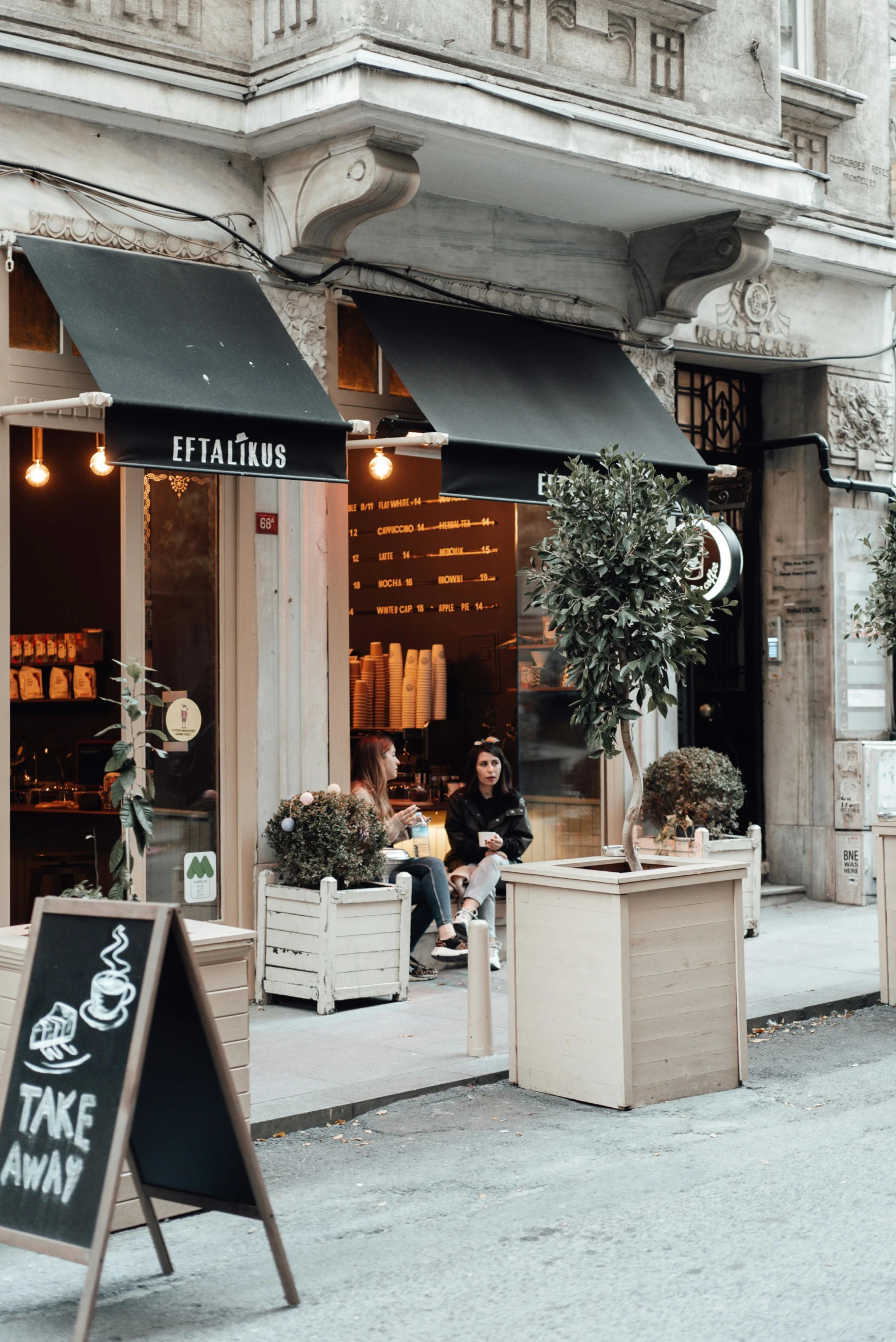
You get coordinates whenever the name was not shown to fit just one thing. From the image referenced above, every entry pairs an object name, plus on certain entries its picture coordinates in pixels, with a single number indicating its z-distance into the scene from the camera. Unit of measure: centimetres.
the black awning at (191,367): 870
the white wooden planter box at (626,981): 742
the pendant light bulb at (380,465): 1119
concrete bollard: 827
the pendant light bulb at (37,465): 939
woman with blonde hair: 1077
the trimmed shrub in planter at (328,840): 966
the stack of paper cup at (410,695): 1359
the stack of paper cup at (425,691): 1354
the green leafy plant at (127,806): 645
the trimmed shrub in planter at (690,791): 1207
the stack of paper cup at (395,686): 1370
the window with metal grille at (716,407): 1391
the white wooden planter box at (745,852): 1182
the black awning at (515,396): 1030
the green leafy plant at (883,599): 1123
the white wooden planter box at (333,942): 948
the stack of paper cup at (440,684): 1352
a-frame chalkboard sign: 457
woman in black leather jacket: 1130
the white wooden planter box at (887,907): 980
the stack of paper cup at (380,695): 1379
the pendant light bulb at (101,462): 952
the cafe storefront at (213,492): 909
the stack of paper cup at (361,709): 1388
